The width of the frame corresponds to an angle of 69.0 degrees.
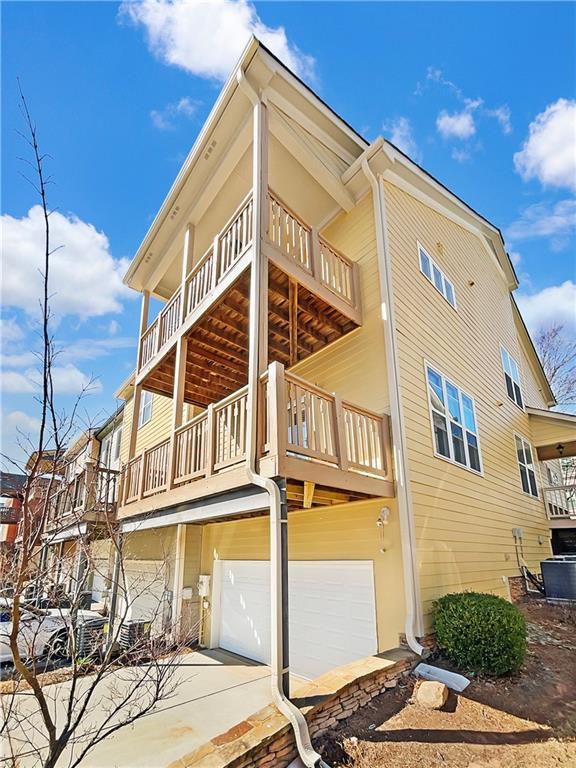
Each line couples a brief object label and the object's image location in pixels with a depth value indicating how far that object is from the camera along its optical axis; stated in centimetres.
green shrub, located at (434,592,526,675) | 560
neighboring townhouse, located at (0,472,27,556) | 2008
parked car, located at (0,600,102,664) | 872
